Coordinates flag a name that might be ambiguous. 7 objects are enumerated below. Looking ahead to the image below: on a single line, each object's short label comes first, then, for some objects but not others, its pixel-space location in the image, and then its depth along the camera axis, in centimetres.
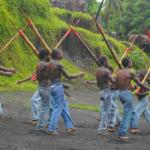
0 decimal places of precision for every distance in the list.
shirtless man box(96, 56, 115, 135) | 1395
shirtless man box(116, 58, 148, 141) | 1345
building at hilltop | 4006
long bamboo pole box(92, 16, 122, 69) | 1569
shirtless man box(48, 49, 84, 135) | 1324
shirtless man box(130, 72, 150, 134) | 1524
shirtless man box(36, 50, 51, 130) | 1346
